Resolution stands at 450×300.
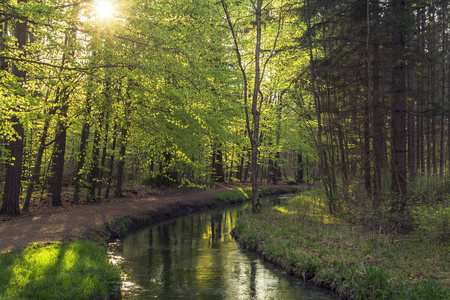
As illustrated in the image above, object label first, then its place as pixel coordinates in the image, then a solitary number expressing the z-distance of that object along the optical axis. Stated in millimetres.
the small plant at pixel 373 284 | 6949
